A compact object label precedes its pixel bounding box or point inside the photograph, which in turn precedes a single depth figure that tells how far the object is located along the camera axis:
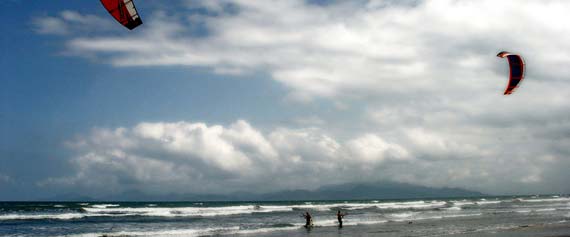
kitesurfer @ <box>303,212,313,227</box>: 25.57
